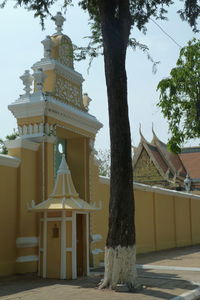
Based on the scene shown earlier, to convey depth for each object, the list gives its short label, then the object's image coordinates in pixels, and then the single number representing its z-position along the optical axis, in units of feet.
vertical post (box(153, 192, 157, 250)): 62.82
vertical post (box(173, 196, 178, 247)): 70.23
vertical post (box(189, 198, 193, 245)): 77.70
